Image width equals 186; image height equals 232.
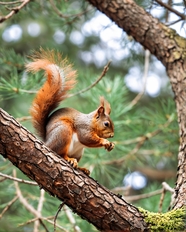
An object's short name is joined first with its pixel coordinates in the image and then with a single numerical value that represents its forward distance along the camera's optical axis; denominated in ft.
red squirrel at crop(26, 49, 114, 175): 18.38
